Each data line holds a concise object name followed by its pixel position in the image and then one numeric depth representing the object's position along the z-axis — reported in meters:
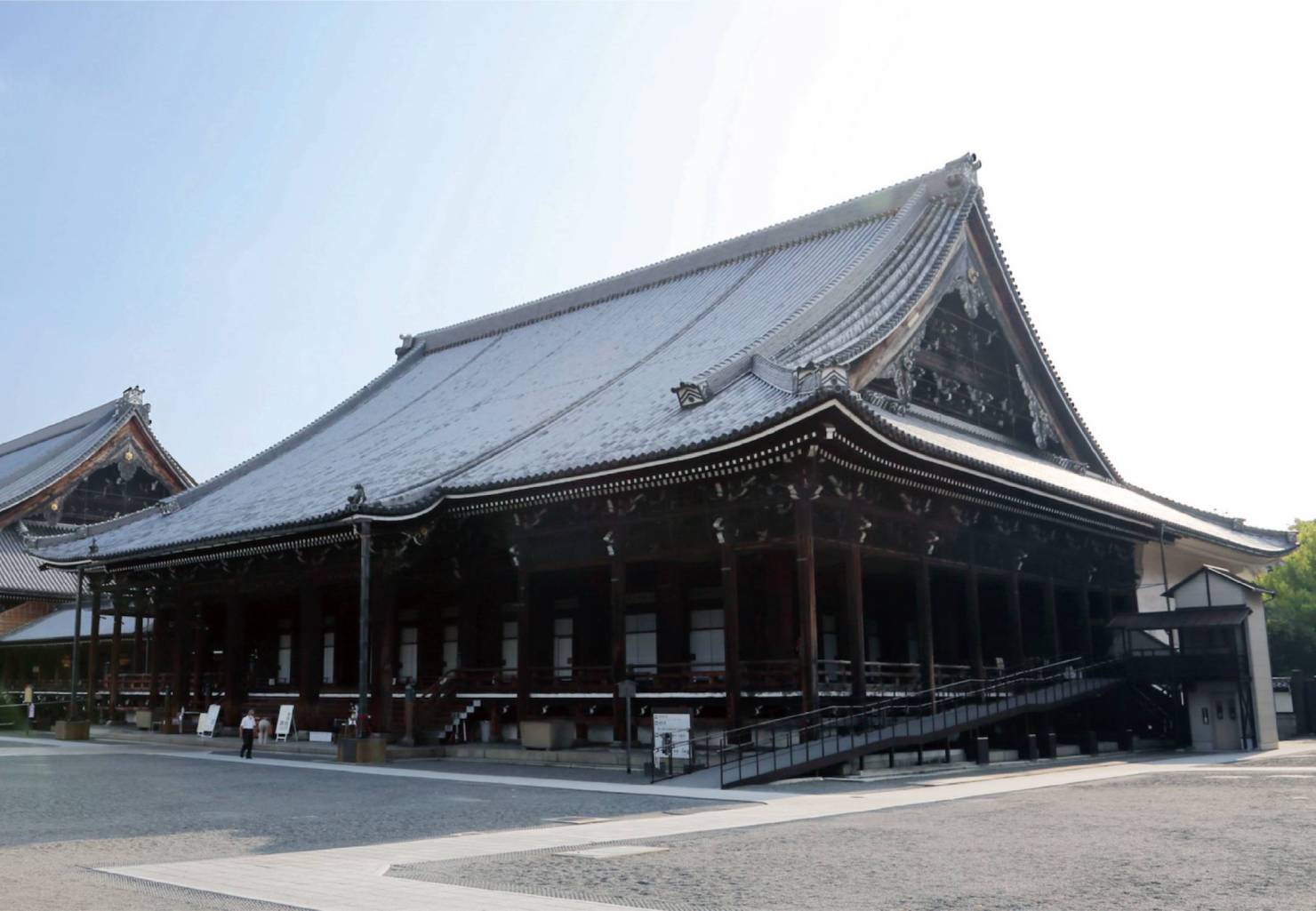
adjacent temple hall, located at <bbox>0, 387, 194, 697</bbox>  47.25
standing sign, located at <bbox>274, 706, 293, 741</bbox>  29.92
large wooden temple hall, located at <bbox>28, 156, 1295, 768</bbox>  23.38
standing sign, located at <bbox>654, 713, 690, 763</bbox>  20.58
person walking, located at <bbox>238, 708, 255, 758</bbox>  25.38
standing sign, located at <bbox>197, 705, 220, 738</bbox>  32.06
